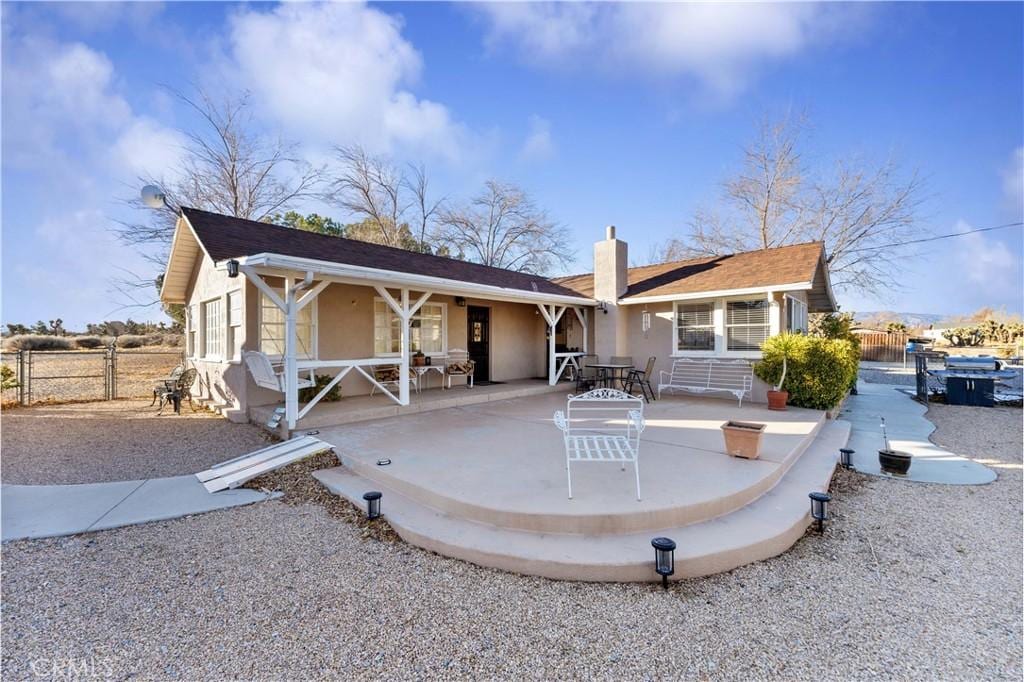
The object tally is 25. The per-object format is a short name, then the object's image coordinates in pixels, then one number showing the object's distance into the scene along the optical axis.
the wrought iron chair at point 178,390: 8.94
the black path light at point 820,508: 3.74
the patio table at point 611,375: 10.24
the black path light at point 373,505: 3.86
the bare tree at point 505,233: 24.16
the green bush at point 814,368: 8.10
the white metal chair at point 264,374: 6.53
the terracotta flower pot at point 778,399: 8.22
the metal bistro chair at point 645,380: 9.63
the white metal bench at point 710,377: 9.46
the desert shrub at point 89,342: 17.34
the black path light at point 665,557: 2.86
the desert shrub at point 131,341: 17.95
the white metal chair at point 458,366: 10.46
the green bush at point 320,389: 7.98
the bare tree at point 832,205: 19.52
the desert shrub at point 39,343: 15.85
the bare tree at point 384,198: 20.50
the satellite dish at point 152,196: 9.29
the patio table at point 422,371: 9.38
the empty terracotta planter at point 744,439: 4.88
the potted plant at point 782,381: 8.24
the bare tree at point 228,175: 16.27
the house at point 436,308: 7.68
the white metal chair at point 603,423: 3.99
